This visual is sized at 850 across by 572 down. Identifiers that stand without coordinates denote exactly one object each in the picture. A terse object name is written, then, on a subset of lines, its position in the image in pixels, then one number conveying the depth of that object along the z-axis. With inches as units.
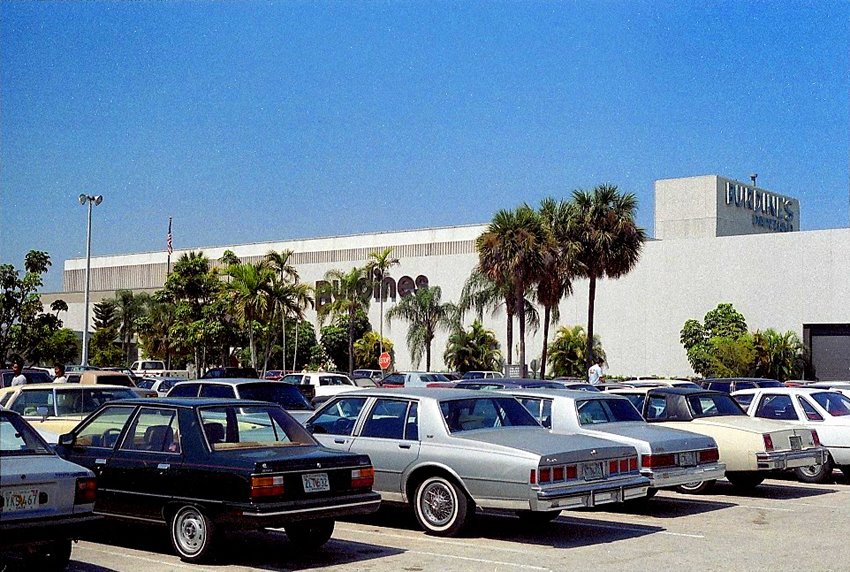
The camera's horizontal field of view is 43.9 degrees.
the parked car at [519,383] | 823.5
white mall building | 2363.4
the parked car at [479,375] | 1699.1
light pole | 1893.5
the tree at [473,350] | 2684.5
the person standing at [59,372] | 880.8
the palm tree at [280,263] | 2194.4
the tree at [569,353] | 2501.2
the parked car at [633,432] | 518.9
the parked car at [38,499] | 318.3
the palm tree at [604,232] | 1872.5
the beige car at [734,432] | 599.2
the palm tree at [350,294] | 2778.1
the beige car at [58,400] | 624.4
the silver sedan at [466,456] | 425.7
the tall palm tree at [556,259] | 1859.0
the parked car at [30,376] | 1043.3
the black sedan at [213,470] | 370.6
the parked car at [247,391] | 695.7
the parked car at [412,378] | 1630.2
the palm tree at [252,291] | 2022.6
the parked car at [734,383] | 1143.6
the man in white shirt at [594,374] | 1386.8
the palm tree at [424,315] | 2861.5
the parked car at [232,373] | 1073.5
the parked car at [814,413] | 690.2
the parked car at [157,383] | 1176.2
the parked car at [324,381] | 1338.6
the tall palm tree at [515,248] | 1833.2
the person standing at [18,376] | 871.7
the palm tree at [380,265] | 2753.4
